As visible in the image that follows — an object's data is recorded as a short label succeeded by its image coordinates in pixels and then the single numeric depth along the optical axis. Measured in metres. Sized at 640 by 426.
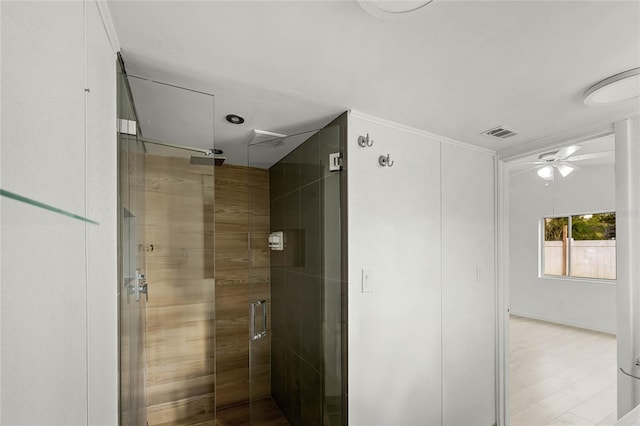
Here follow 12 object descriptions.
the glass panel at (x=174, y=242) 1.45
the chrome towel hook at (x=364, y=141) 2.01
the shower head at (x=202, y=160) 1.54
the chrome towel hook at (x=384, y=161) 2.12
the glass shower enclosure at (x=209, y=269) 1.42
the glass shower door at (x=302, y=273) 1.99
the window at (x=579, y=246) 4.40
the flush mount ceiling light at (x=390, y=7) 0.99
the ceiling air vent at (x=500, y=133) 2.29
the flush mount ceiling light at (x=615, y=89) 1.48
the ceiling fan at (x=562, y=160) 2.63
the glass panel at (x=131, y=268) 1.26
